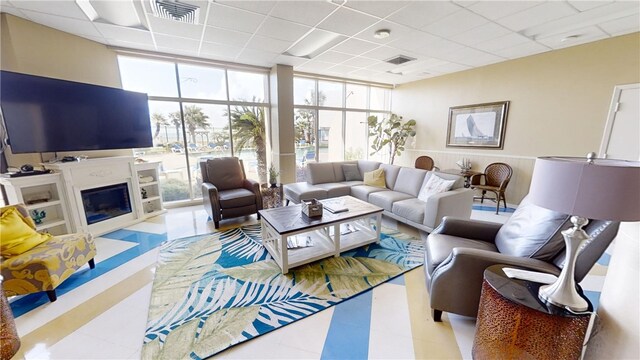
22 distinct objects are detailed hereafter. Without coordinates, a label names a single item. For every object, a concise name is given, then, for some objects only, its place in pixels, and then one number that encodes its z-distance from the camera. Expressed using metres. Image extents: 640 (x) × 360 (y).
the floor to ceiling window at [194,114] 3.85
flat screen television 2.43
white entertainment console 2.64
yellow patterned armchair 1.71
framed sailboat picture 4.36
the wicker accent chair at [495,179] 4.03
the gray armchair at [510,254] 1.23
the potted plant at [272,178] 4.06
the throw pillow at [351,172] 4.53
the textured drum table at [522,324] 1.02
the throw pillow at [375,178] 4.07
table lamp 0.86
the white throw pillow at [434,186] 3.02
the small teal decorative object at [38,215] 2.67
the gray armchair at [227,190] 3.21
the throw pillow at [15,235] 1.77
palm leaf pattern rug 1.57
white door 3.05
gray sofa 2.82
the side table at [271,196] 3.81
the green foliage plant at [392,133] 5.77
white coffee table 2.23
